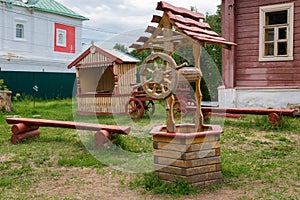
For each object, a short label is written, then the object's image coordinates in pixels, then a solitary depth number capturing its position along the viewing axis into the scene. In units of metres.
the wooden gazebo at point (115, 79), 11.06
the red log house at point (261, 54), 10.09
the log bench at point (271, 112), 7.65
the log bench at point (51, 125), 5.72
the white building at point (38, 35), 18.36
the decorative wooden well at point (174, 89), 3.78
